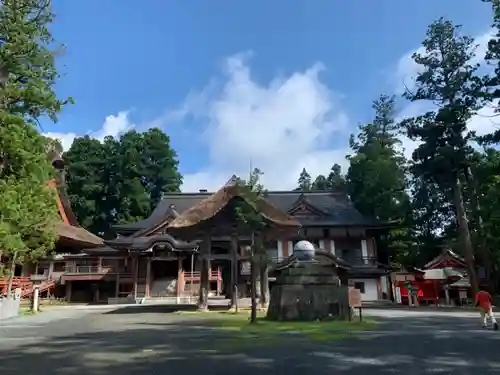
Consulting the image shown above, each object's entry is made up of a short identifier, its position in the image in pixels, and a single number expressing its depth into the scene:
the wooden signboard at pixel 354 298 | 14.17
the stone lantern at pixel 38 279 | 35.04
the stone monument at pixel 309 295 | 14.23
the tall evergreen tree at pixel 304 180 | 76.38
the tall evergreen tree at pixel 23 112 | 12.13
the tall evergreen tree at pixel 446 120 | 29.38
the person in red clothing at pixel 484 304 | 12.94
